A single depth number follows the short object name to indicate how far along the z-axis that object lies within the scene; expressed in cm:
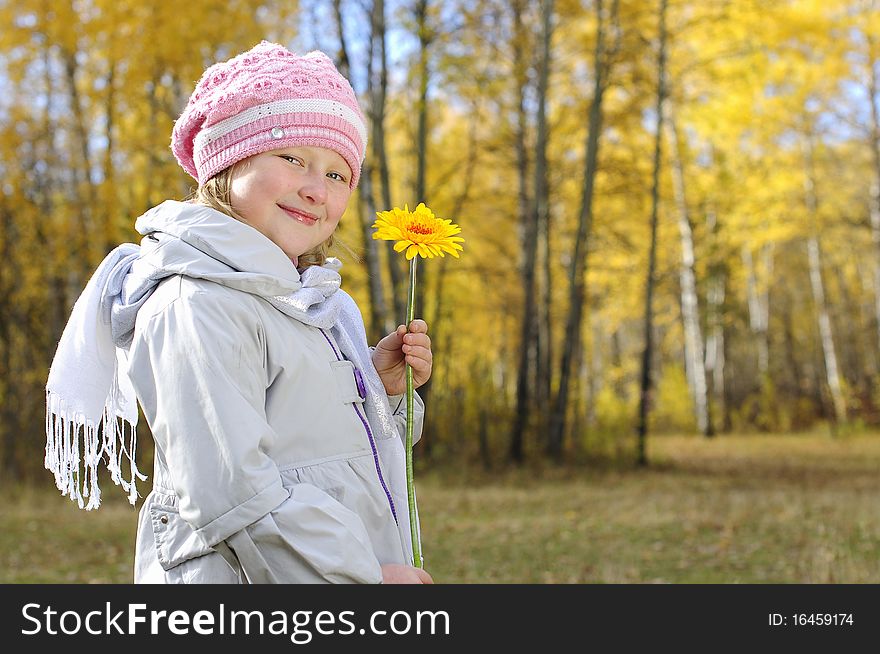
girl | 130
